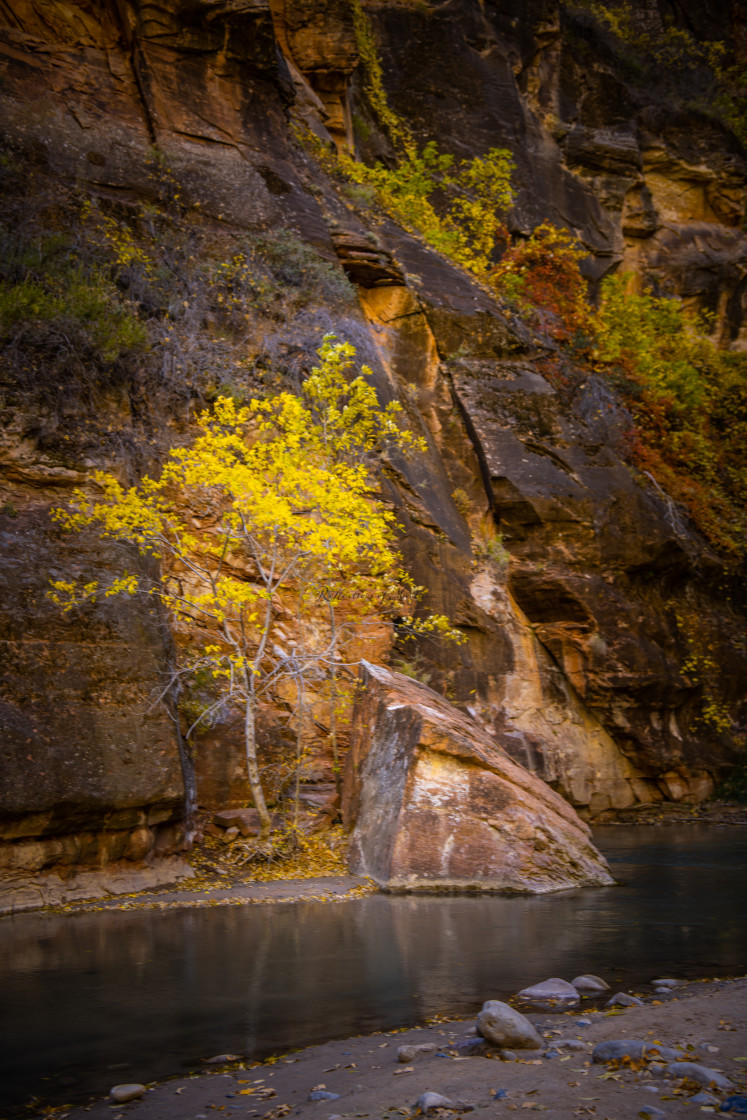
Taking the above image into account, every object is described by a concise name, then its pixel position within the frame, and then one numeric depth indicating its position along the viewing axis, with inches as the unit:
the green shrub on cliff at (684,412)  839.1
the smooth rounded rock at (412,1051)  175.8
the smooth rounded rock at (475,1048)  176.2
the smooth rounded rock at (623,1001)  213.6
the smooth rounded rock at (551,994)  220.4
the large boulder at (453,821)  396.8
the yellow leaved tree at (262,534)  450.3
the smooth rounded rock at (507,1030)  177.0
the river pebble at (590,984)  231.0
